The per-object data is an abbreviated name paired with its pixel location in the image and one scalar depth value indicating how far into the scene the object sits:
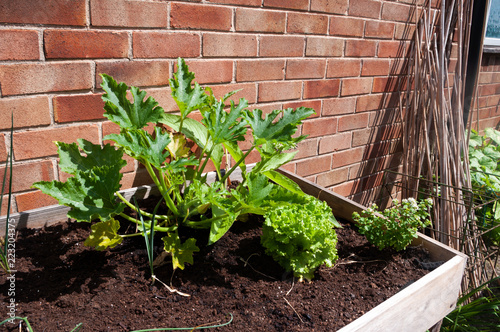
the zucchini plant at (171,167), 1.09
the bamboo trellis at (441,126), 2.32
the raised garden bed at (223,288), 1.04
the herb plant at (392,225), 1.41
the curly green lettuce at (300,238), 1.20
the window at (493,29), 3.26
